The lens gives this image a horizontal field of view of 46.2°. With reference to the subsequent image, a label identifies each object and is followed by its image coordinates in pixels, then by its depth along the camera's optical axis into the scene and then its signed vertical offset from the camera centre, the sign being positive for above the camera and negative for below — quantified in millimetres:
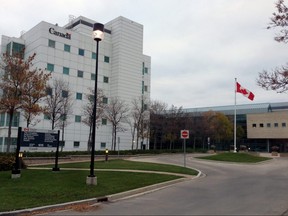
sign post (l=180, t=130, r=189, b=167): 23347 +736
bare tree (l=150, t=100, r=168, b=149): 55844 +4419
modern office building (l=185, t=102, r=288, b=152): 76875 +4593
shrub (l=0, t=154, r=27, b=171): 21367 -1430
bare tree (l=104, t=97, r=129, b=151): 52206 +5287
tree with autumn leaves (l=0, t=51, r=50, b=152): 24188 +3885
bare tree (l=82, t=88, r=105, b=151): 45588 +4545
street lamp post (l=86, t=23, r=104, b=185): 14609 +4771
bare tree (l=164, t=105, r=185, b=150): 56978 +3638
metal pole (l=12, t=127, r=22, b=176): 17038 -874
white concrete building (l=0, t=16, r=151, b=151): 55562 +14438
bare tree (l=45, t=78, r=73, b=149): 40709 +5528
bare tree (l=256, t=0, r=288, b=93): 15109 +4922
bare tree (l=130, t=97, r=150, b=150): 54441 +3630
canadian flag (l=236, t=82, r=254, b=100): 41500 +6730
